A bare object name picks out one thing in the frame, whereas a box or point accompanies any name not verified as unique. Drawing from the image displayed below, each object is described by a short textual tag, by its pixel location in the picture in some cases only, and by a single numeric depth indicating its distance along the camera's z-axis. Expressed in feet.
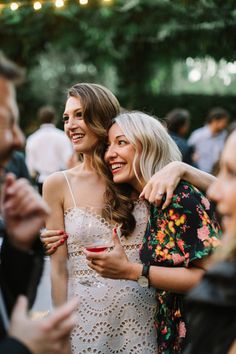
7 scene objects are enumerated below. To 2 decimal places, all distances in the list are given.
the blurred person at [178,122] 31.35
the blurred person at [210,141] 36.78
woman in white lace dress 10.71
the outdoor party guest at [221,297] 5.56
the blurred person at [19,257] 5.52
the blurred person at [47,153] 31.96
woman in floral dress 9.27
